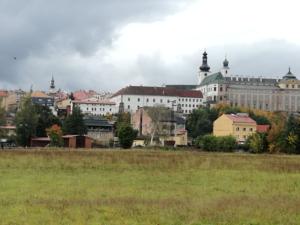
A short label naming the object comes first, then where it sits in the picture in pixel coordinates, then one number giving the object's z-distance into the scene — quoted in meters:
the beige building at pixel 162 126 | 135.31
